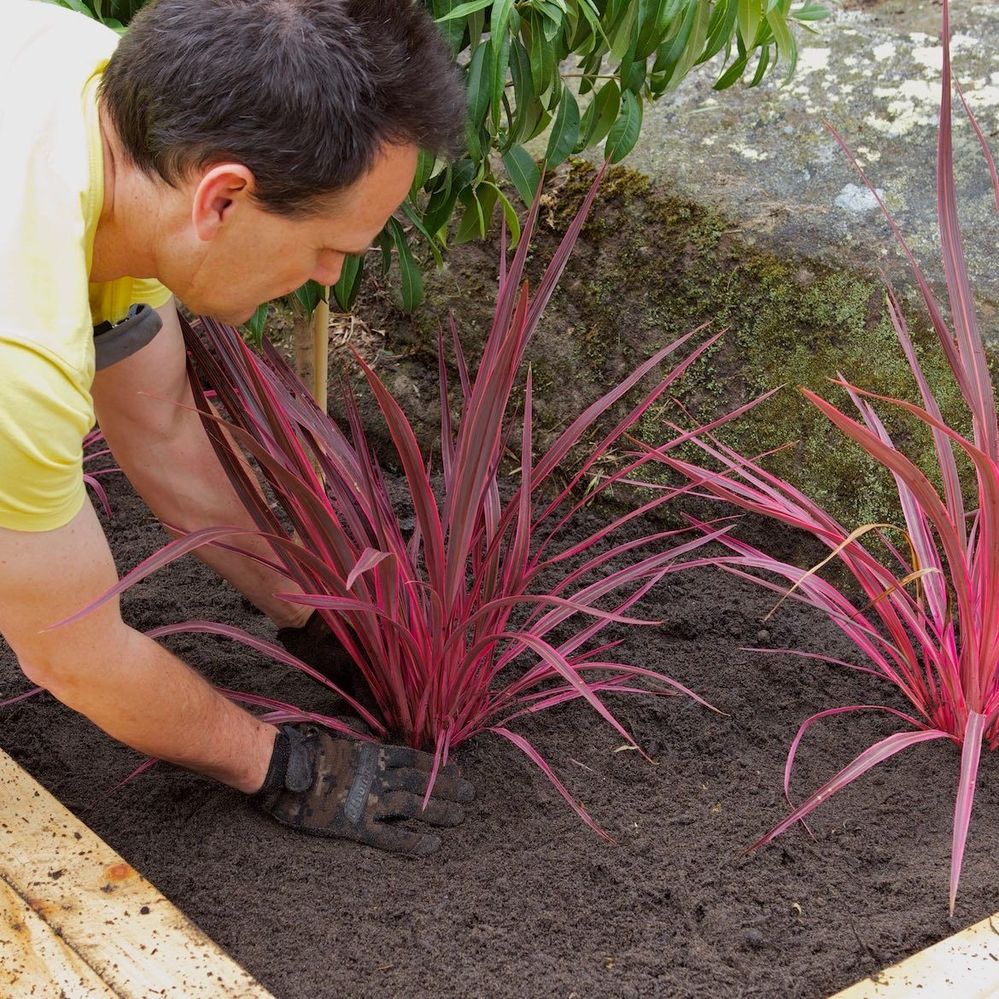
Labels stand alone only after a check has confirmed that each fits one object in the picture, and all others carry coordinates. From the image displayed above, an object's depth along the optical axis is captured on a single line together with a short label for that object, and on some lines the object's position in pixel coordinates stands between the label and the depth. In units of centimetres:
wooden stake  179
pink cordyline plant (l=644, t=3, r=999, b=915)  126
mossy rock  194
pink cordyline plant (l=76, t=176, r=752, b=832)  130
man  104
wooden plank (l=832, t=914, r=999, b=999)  110
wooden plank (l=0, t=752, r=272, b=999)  109
